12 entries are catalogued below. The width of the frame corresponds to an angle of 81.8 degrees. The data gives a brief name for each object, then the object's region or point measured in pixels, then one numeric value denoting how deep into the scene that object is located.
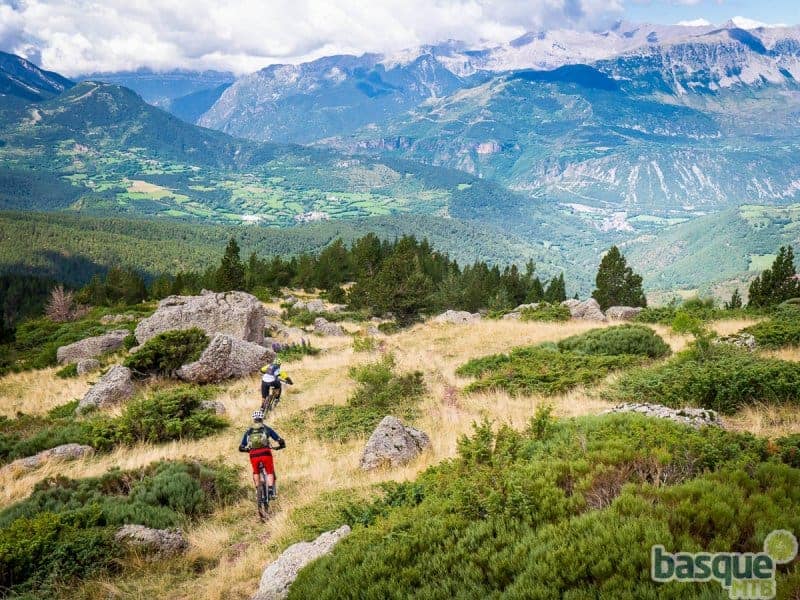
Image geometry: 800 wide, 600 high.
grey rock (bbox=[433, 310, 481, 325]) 35.50
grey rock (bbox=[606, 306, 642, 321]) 32.38
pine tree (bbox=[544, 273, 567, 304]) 77.19
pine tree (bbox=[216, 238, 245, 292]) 60.22
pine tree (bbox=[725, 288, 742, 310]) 46.84
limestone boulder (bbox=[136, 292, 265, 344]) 25.81
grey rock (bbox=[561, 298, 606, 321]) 32.32
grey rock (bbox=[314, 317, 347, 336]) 33.81
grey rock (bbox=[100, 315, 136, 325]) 37.97
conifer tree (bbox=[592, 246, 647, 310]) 61.09
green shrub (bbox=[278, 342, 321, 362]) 24.50
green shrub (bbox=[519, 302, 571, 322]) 31.03
